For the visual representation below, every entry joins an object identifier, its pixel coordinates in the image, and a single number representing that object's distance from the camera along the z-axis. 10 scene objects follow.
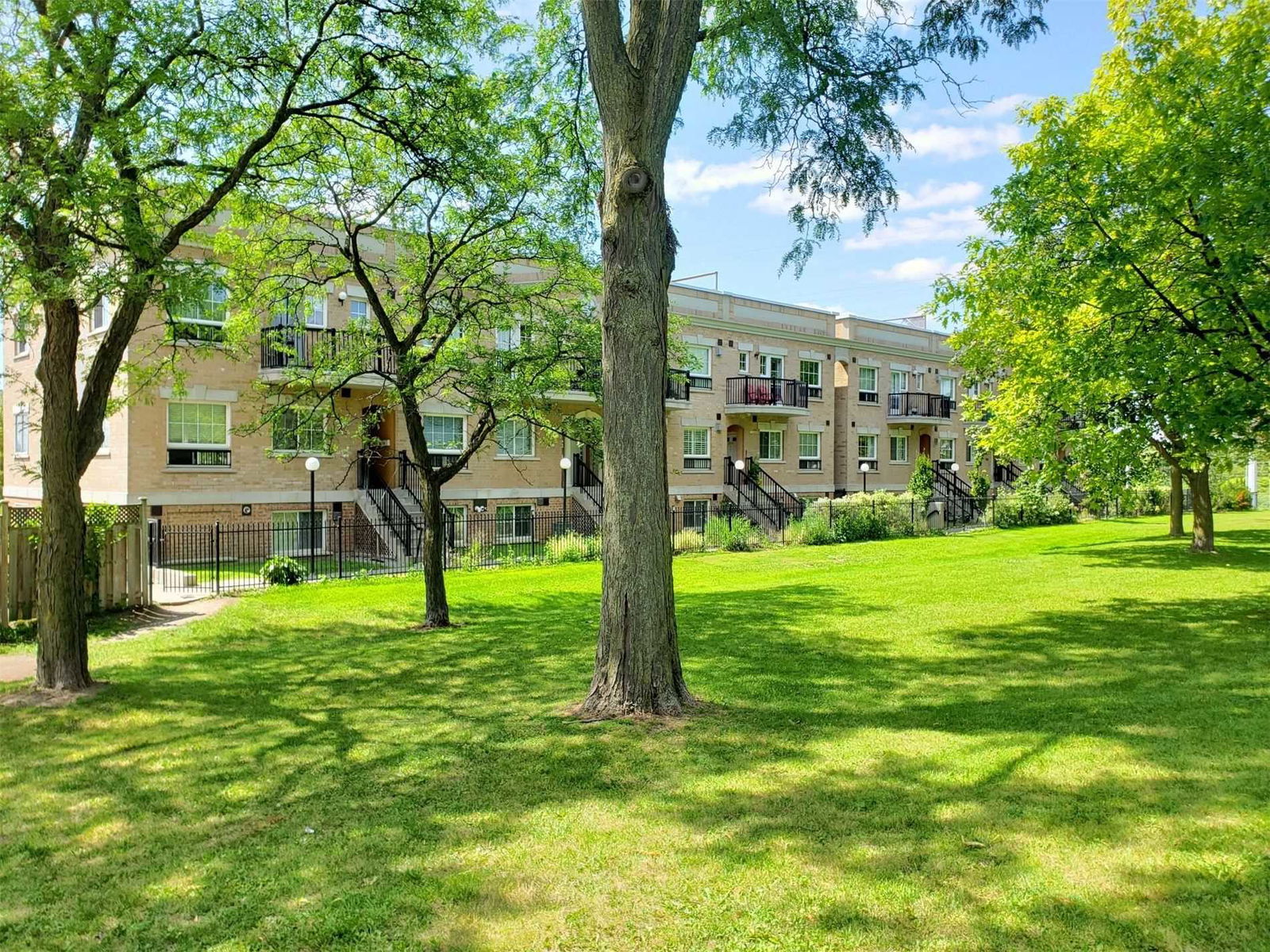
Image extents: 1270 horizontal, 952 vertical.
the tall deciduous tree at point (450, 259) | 11.00
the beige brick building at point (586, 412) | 21.08
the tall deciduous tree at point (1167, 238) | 9.05
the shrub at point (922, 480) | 33.46
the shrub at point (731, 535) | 24.19
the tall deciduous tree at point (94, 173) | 7.23
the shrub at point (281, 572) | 16.64
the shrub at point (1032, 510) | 31.97
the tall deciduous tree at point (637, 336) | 6.55
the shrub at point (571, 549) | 21.23
